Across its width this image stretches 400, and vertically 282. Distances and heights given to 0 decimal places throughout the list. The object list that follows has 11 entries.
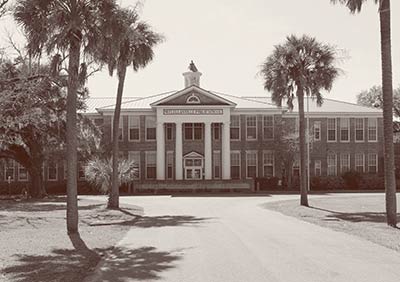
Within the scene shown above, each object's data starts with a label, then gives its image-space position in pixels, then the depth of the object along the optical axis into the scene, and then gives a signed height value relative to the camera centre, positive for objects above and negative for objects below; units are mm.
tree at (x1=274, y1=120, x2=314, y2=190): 51781 +1792
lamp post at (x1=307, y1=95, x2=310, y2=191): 49881 +1646
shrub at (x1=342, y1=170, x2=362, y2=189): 53156 -1167
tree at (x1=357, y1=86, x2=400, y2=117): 80562 +9481
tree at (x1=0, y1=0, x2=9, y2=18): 14423 +4061
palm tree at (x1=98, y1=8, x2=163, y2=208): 16891 +4181
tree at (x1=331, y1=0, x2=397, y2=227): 18266 +1715
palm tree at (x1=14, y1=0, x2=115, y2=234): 16156 +3825
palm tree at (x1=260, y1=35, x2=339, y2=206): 29078 +4798
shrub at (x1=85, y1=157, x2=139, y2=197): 30172 -147
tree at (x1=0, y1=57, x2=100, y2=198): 14227 +1920
